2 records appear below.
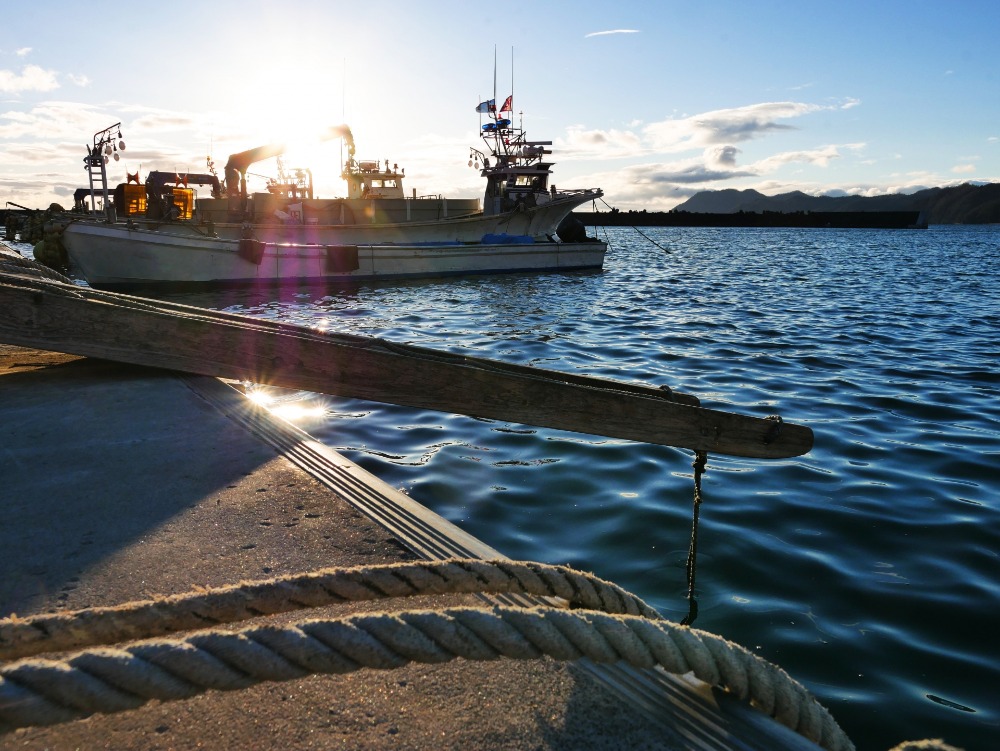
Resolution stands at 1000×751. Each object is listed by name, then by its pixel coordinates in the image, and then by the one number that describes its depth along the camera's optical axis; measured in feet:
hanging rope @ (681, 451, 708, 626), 9.17
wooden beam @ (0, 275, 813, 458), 9.81
